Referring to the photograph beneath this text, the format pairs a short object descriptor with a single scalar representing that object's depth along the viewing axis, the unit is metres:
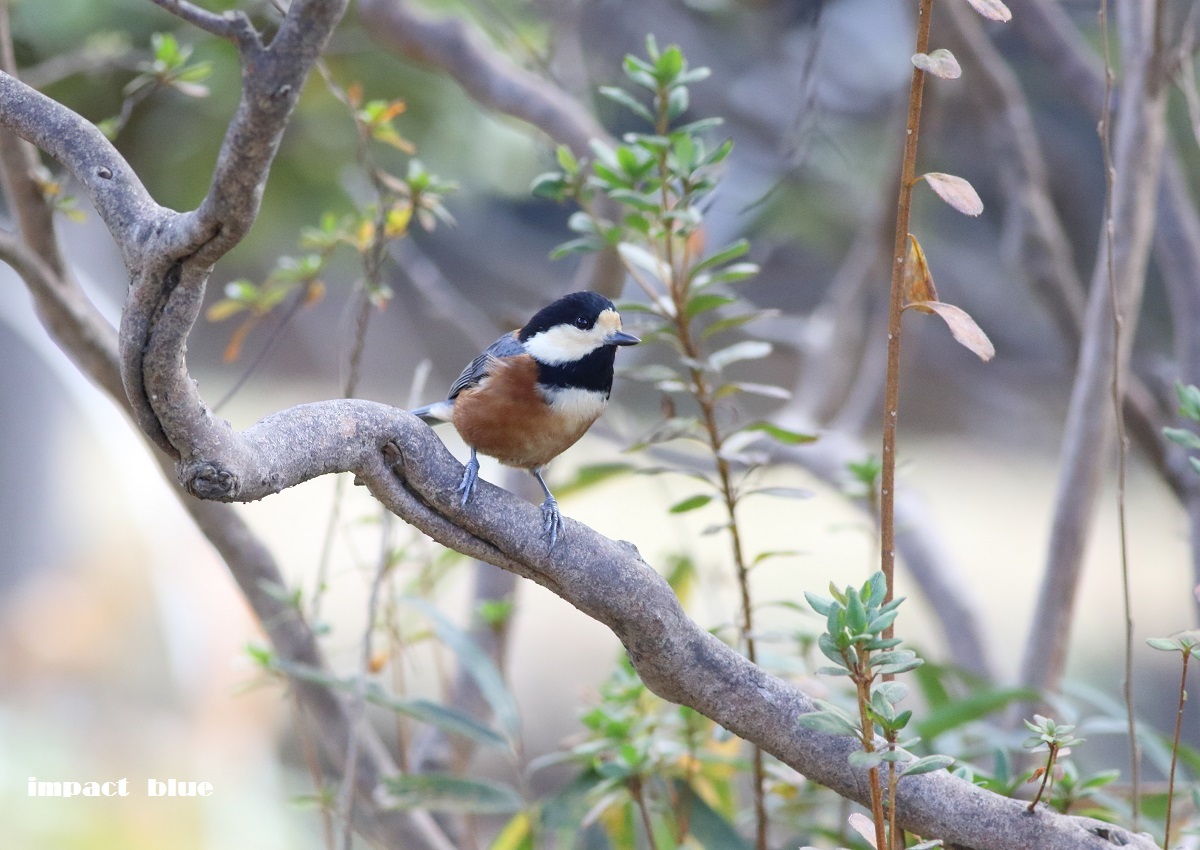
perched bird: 5.70
